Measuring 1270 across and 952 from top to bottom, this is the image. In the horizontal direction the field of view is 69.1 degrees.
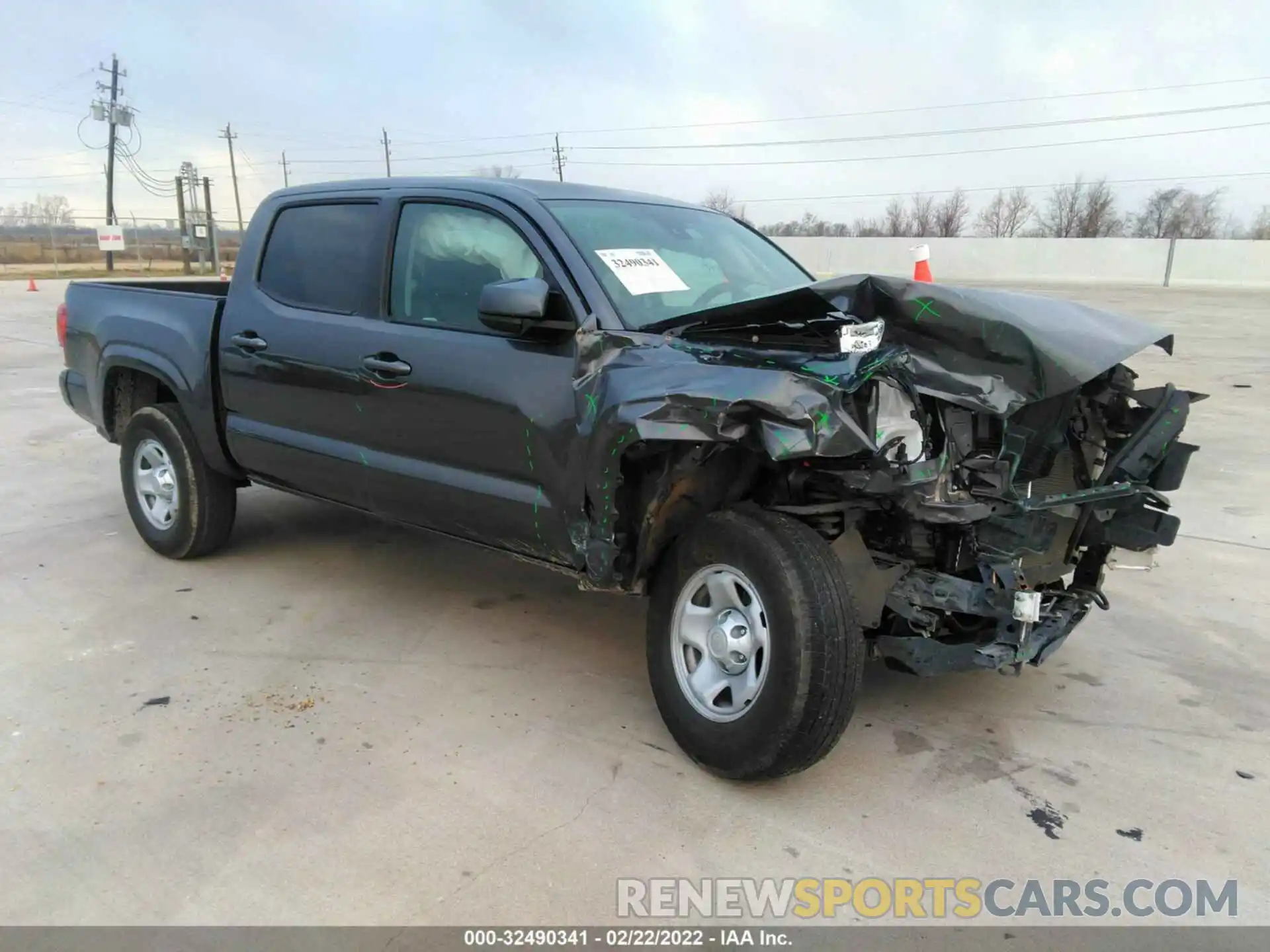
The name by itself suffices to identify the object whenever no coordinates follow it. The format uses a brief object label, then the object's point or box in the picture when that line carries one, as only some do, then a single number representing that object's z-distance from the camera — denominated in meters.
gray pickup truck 2.73
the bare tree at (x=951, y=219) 73.62
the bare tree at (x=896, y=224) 74.69
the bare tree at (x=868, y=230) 76.31
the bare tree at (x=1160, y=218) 70.50
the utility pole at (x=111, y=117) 51.34
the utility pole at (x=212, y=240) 41.94
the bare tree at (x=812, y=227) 75.75
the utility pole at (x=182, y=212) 42.12
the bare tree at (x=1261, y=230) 68.88
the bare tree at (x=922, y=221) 73.38
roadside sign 41.38
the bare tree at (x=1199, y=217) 70.62
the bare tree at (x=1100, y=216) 71.06
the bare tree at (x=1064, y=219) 72.75
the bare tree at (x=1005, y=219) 74.75
